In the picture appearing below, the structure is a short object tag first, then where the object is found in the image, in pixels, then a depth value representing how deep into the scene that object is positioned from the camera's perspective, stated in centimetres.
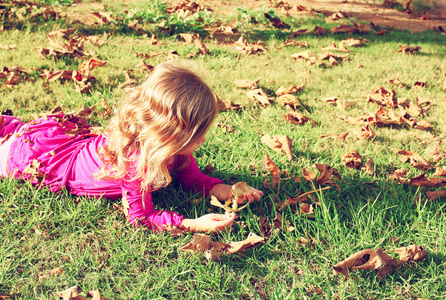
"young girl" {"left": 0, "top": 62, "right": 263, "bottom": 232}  190
